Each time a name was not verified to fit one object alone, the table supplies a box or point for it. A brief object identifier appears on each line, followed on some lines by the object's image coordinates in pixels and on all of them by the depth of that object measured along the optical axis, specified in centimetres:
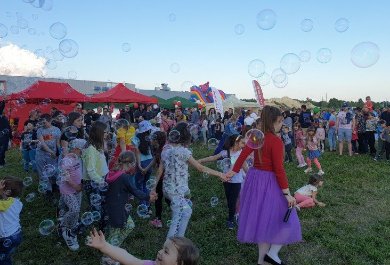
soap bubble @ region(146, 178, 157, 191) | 537
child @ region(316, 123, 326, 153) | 1375
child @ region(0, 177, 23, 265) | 374
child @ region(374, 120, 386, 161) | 1298
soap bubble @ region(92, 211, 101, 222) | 463
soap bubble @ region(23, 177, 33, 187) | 590
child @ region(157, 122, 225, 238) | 436
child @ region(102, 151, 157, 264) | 421
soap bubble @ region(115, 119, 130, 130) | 711
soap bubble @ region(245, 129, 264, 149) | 407
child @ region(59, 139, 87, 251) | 479
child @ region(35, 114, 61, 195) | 731
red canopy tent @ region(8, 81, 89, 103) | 1692
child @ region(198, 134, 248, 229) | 546
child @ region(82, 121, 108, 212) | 454
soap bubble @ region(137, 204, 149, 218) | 539
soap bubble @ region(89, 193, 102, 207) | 453
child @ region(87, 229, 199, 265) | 222
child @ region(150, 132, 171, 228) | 574
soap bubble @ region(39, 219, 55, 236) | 420
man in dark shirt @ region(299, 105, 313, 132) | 1513
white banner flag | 2259
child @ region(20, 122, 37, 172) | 943
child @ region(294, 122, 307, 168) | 1139
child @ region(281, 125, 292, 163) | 1193
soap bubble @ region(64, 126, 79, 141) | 545
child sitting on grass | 688
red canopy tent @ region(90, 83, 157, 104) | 1953
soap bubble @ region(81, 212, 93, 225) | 462
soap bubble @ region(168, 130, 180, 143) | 454
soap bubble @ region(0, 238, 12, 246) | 374
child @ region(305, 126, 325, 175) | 1041
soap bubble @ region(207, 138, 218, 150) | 693
